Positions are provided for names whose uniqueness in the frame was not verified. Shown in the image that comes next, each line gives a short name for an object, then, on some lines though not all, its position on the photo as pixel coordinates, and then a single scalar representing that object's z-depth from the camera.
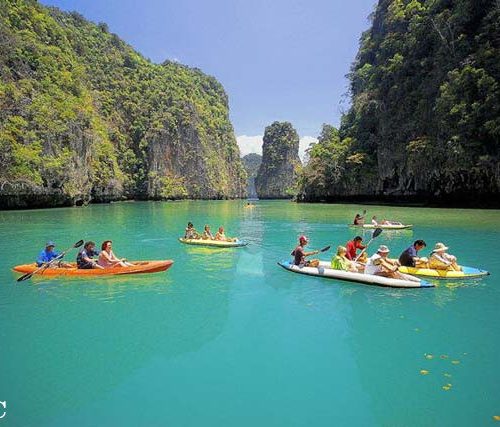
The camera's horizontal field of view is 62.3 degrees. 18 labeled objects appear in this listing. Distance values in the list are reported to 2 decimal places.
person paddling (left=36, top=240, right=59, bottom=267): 12.39
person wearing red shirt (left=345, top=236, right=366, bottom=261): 13.07
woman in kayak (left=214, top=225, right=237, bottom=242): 18.97
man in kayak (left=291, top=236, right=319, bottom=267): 12.70
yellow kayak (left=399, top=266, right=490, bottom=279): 11.42
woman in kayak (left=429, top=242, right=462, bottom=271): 11.57
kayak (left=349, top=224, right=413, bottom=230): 23.61
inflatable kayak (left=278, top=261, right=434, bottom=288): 10.55
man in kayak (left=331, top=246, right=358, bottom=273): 11.89
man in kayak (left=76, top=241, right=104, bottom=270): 12.31
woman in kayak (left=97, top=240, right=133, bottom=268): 12.42
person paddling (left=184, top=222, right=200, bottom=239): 20.01
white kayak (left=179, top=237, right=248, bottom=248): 18.58
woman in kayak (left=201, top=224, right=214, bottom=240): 19.38
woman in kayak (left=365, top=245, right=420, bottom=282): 10.89
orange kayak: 12.20
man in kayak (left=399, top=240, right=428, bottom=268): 12.05
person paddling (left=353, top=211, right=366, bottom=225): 25.14
